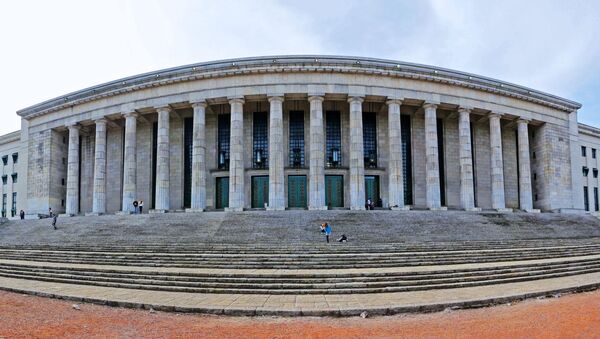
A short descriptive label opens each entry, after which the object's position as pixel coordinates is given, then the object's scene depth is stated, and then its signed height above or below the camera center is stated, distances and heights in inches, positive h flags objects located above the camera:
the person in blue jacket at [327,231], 858.8 -53.2
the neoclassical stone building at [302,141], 1359.5 +217.4
